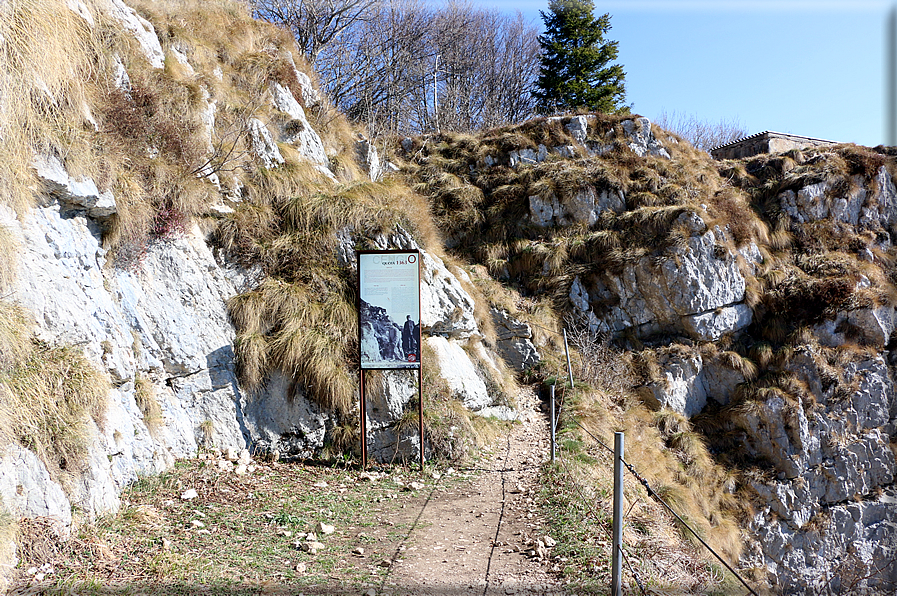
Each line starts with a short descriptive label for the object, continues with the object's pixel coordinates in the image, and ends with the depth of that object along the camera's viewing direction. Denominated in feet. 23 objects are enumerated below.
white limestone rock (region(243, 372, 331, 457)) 22.34
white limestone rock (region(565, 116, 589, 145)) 52.01
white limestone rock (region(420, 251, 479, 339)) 28.94
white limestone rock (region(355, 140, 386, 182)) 40.09
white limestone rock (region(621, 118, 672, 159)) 51.31
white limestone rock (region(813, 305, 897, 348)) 40.24
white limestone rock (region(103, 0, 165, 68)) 25.62
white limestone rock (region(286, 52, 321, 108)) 39.46
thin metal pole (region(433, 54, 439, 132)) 72.73
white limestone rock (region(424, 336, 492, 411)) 27.48
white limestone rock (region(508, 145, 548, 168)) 51.26
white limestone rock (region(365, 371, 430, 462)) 23.24
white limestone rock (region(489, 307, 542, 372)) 36.65
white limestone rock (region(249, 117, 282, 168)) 29.14
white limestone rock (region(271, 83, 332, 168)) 33.73
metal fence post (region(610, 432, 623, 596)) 11.57
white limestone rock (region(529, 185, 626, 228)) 45.85
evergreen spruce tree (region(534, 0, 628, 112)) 68.69
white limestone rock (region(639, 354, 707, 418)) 37.93
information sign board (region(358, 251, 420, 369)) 22.40
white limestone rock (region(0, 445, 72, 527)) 12.52
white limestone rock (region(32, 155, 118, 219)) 17.35
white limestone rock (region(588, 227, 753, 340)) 40.65
